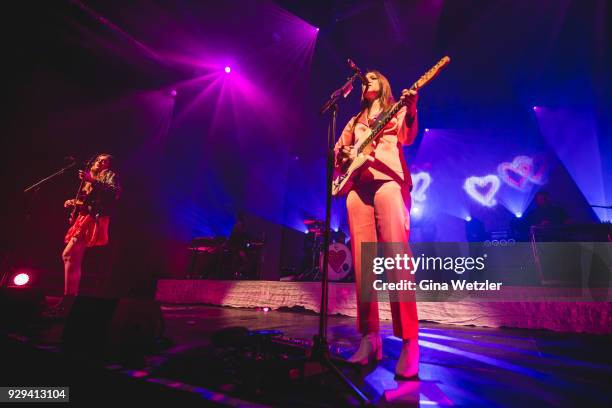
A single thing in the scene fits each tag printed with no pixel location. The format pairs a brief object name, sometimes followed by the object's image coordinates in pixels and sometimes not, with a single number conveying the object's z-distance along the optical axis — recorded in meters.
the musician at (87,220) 4.50
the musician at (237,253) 9.00
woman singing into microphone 1.78
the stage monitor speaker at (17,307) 2.56
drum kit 7.46
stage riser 3.43
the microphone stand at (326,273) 1.35
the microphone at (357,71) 2.16
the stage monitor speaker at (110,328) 1.80
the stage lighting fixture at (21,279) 3.67
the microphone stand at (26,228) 6.16
